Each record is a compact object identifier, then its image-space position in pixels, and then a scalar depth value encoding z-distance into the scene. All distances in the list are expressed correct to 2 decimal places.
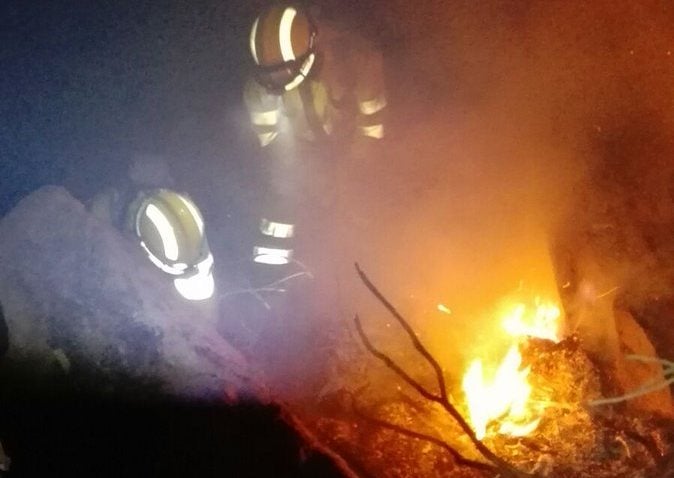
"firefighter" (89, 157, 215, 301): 4.06
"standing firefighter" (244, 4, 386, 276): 4.46
